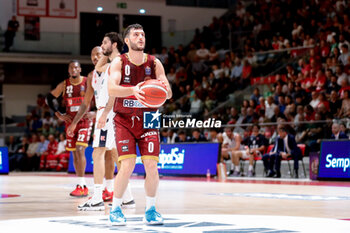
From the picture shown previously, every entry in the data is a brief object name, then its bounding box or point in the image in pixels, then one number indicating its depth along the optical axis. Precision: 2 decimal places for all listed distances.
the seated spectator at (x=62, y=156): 24.22
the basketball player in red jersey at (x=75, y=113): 10.70
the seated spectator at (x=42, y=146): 25.14
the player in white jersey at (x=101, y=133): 8.48
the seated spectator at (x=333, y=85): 18.10
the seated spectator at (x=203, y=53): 26.69
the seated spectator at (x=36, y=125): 27.33
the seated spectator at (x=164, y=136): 19.69
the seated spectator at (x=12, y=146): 26.21
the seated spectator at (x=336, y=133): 15.89
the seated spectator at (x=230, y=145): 18.41
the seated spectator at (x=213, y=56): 26.22
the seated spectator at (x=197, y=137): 19.06
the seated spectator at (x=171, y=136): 19.47
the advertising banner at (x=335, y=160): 15.07
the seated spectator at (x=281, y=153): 16.86
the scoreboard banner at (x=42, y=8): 26.73
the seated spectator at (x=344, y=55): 18.89
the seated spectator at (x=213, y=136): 19.06
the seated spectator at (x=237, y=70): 23.16
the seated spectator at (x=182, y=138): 19.12
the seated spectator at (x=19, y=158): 25.58
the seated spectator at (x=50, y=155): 24.63
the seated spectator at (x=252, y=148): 17.88
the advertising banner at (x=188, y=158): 17.81
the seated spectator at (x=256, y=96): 20.23
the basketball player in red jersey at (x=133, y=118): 6.59
